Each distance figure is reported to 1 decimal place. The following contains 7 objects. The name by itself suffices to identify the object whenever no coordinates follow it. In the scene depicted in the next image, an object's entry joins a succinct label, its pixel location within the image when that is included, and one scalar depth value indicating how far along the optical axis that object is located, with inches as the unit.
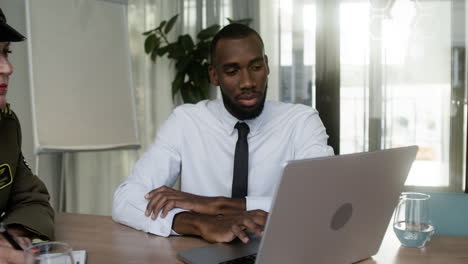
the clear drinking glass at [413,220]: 46.2
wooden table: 44.5
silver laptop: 31.8
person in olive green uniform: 52.5
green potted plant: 140.5
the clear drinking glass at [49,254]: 30.4
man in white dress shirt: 71.5
